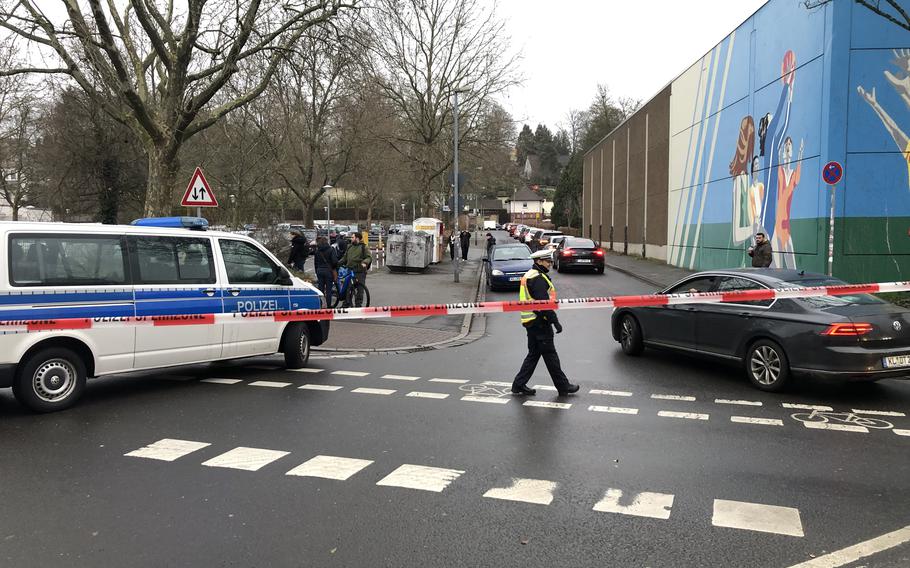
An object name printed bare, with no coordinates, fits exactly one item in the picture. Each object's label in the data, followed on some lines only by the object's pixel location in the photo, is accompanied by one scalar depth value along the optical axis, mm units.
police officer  7371
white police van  6434
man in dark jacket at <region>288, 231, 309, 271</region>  15851
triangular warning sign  12531
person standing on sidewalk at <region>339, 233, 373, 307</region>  14211
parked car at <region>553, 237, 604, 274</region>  26031
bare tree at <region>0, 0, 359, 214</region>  14234
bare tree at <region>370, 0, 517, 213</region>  37375
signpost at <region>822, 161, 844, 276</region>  12453
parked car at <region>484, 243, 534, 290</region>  20266
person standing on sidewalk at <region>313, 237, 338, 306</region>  14219
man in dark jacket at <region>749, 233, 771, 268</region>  14812
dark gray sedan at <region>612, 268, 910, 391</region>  6805
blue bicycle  14438
